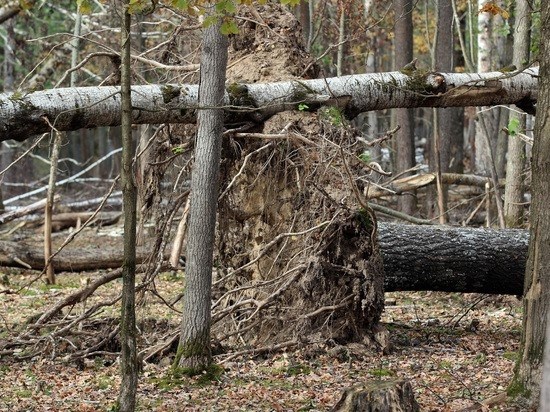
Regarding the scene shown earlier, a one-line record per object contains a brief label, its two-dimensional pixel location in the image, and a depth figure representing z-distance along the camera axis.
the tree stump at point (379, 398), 11.82
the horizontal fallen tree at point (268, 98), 16.66
